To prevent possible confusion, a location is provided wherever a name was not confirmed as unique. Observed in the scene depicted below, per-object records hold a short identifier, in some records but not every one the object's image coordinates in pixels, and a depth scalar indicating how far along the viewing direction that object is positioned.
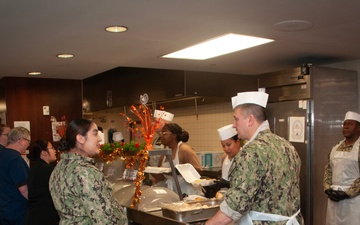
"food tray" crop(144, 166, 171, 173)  3.27
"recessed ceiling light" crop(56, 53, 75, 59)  4.08
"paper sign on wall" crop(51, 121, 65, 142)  5.57
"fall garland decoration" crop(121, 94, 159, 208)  3.05
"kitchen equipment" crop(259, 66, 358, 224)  4.26
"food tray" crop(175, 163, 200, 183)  3.22
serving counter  2.59
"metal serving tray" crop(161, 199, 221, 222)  2.55
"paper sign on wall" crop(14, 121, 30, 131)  5.66
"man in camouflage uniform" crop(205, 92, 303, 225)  2.16
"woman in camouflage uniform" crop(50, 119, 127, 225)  2.29
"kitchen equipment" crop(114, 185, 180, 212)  2.99
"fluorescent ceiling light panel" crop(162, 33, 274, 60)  3.56
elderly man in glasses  3.89
